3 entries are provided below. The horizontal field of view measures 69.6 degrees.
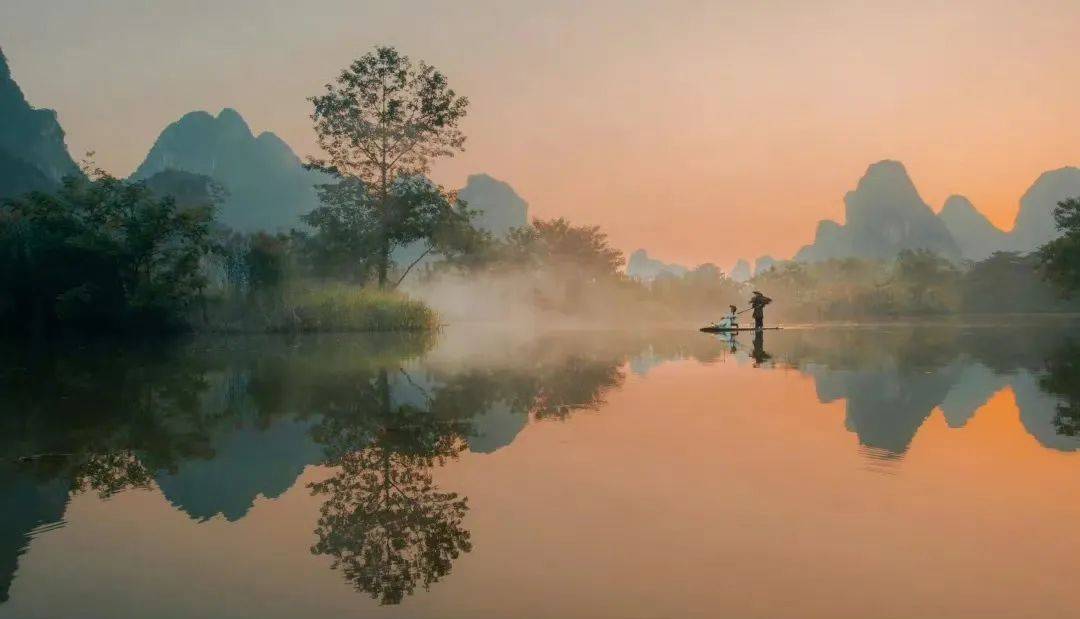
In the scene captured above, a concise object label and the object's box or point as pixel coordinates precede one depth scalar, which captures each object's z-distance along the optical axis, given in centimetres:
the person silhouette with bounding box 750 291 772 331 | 4175
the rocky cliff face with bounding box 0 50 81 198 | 17225
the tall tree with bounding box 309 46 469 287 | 4862
